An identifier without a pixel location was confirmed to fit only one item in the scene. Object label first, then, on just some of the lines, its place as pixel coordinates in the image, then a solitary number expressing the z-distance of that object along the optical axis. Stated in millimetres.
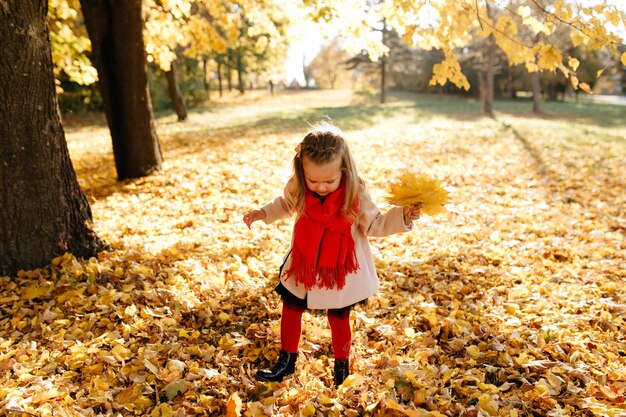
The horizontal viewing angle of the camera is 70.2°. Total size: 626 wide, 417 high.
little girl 2363
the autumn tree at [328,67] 49594
